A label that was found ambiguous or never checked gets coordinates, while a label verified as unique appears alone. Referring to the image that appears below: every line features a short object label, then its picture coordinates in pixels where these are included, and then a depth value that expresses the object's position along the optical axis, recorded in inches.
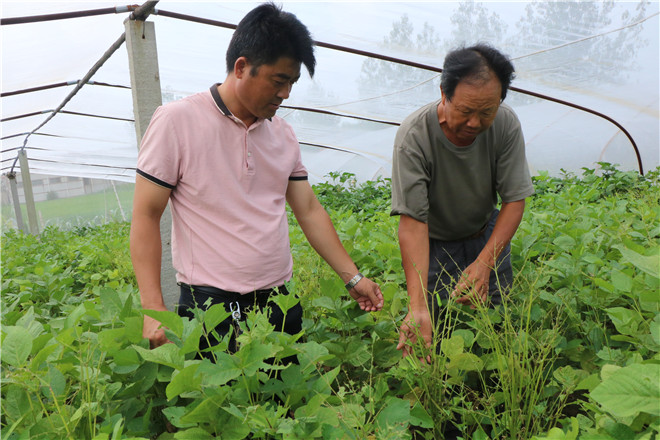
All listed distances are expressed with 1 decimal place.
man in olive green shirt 73.0
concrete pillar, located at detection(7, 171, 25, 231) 596.1
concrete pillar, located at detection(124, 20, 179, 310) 124.6
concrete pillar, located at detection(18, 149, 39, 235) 452.1
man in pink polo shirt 66.7
